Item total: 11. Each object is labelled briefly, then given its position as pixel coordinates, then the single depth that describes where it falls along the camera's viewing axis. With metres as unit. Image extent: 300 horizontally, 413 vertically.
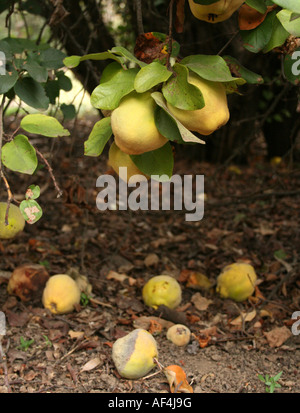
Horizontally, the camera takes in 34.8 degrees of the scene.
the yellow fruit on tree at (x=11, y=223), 1.65
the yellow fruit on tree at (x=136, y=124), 1.16
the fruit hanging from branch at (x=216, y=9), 1.28
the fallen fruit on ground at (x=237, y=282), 2.45
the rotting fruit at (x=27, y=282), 2.33
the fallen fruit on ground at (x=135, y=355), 1.82
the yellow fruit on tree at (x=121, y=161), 1.39
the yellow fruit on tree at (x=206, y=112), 1.20
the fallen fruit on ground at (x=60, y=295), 2.24
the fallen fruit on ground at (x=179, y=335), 2.07
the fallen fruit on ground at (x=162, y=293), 2.33
